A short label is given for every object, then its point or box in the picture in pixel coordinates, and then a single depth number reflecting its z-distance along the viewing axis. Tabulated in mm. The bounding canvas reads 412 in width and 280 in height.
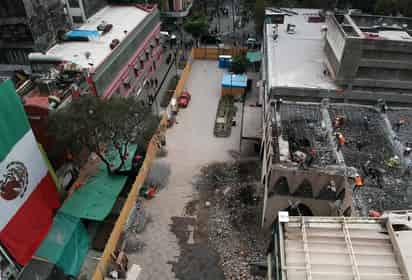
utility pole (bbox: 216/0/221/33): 67600
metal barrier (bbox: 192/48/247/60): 52656
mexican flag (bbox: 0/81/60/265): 19188
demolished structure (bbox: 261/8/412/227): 19344
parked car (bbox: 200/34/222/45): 58719
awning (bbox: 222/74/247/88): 41969
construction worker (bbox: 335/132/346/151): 21123
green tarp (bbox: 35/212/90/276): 21172
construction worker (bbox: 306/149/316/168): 19938
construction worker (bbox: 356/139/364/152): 21491
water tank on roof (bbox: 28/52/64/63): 30219
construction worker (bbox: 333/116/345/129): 23234
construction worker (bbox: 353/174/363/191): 18223
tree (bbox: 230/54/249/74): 46578
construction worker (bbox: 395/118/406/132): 23172
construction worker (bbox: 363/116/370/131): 23391
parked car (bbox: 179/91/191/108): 40344
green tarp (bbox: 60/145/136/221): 23562
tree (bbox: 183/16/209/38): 55709
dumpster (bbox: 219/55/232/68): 49750
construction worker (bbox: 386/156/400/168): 19766
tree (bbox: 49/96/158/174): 22203
